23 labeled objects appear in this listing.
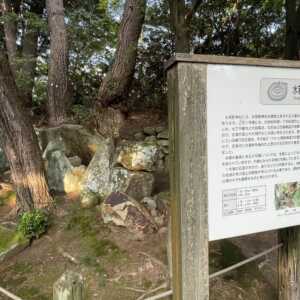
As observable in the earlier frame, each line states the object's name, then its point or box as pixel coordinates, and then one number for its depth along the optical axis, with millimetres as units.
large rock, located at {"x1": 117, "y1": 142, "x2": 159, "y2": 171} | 3939
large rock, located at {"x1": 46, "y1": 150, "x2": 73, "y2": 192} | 4590
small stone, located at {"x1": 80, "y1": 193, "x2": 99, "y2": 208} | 4016
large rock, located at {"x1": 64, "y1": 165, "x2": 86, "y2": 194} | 4561
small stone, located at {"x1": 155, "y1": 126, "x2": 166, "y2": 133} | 5062
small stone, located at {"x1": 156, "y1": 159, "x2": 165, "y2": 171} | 4253
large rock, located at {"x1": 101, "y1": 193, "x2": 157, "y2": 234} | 3346
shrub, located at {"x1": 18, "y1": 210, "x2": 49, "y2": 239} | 3533
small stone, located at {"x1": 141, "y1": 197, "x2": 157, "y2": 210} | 3631
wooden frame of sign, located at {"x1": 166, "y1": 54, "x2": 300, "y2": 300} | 1399
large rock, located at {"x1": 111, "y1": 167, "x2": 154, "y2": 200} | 3834
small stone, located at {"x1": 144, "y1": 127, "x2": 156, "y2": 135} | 5055
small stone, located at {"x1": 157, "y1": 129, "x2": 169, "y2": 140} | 4938
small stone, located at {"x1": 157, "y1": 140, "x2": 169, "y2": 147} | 4616
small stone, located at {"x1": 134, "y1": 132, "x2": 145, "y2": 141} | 4826
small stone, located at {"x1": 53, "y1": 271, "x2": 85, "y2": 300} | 1209
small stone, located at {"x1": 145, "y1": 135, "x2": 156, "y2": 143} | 4459
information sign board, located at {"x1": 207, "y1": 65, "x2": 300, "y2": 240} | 1433
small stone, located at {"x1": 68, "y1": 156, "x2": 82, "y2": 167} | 4684
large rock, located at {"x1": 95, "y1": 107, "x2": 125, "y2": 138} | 4938
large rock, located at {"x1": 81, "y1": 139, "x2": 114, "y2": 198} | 4085
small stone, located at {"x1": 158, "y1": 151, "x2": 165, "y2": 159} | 4229
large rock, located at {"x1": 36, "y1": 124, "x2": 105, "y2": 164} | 4848
